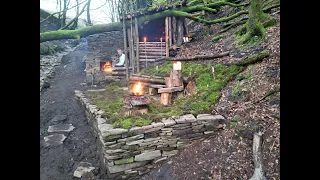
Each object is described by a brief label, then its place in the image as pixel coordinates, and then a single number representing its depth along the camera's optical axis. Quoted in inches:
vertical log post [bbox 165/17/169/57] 444.7
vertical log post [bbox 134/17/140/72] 433.1
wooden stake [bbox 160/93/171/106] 244.0
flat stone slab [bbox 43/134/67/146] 233.6
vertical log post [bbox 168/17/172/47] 453.1
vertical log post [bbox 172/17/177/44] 454.3
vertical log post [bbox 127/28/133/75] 455.2
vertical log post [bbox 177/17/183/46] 460.4
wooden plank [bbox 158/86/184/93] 241.6
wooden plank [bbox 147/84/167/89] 272.3
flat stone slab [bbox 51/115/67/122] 290.6
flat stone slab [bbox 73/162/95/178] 191.5
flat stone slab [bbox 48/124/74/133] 262.1
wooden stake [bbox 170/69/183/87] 250.1
